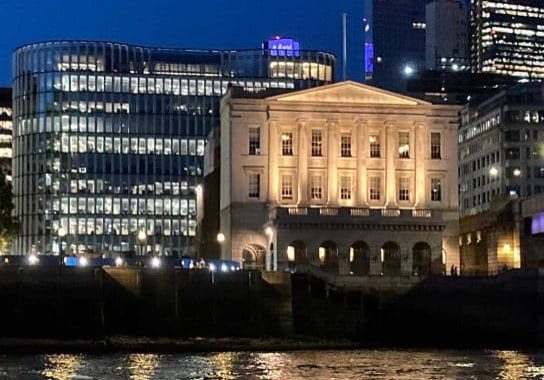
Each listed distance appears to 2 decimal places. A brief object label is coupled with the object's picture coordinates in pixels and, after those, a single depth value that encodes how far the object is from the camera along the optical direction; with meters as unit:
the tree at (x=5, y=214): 144.88
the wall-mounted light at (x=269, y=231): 142.96
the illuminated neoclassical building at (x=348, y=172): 143.50
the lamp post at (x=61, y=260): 108.14
